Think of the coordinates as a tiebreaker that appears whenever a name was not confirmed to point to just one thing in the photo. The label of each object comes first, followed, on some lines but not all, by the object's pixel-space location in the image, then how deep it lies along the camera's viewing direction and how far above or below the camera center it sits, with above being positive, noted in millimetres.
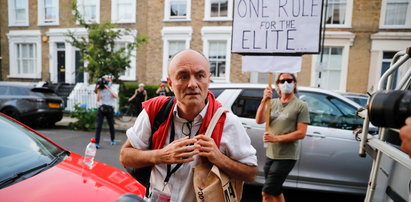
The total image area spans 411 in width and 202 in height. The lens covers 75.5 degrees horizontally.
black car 8859 -1195
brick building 12078 +1974
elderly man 1422 -364
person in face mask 3035 -661
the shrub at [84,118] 9164 -1627
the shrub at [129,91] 12779 -939
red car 2018 -907
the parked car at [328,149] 3881 -1025
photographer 7090 -770
